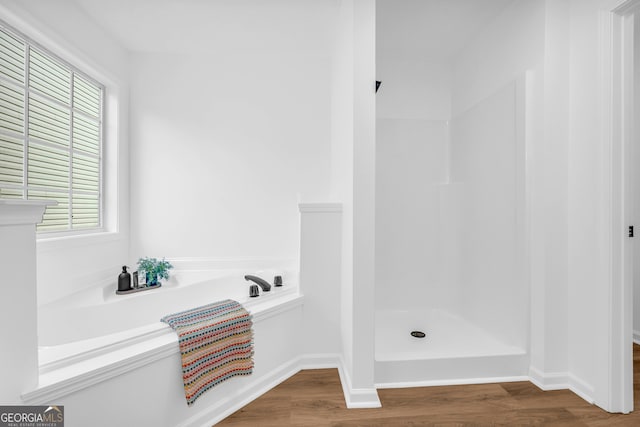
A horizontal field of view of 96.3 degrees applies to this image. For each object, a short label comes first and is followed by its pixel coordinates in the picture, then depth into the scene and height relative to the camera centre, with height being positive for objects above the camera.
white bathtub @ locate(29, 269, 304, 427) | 1.08 -0.66
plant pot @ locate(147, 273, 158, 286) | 2.21 -0.51
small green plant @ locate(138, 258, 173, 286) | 2.22 -0.44
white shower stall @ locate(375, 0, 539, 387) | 1.85 +0.18
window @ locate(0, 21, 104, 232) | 1.65 +0.53
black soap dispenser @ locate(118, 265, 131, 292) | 2.08 -0.50
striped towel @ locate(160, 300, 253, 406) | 1.36 -0.66
